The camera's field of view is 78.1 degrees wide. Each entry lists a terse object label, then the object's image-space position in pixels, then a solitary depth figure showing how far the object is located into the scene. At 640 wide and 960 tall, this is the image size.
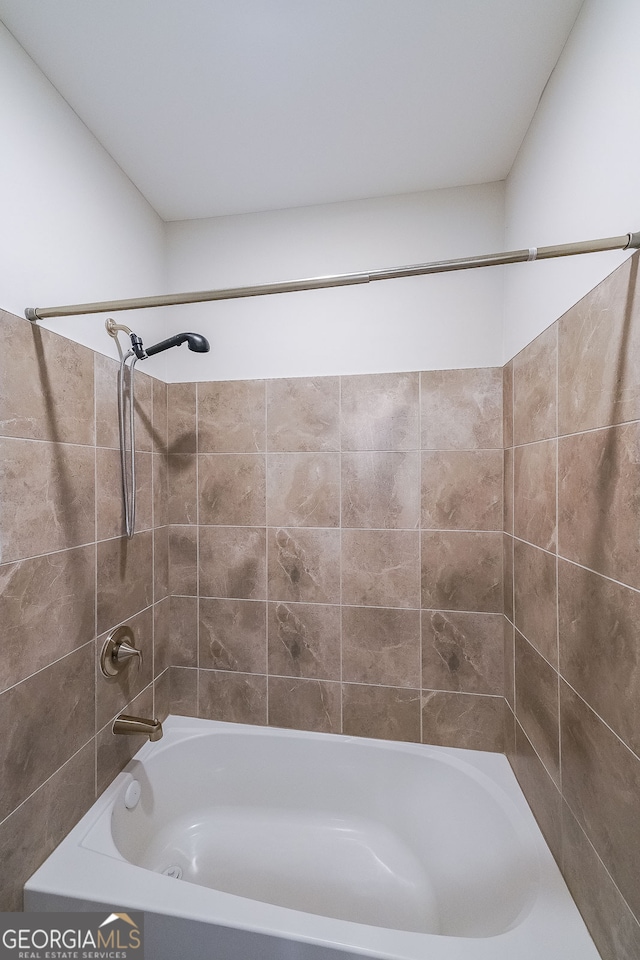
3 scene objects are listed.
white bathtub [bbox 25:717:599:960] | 0.88
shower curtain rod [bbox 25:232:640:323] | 0.71
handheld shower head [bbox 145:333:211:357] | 1.30
